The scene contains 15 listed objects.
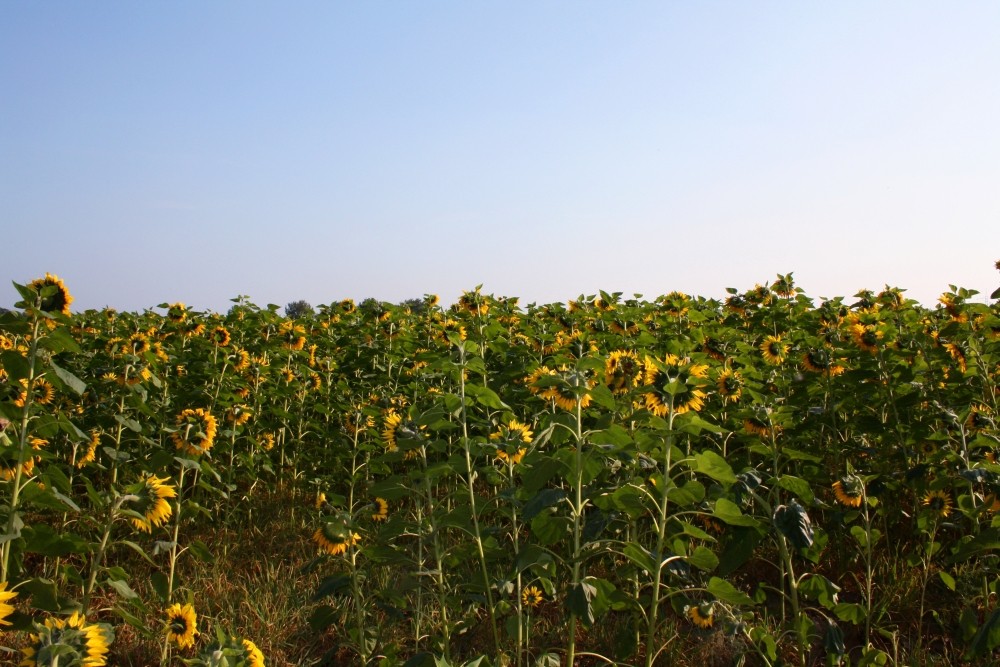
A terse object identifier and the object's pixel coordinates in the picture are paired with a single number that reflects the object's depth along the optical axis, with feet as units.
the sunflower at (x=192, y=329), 18.66
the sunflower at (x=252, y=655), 6.77
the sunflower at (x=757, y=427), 12.07
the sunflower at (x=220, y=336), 17.22
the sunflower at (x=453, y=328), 16.60
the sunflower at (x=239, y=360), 17.60
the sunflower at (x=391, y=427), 10.63
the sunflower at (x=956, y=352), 15.12
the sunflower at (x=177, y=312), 19.11
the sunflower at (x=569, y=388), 8.45
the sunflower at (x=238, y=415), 16.14
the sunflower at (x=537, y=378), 11.25
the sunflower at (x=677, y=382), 8.60
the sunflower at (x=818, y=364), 14.49
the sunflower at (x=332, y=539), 8.81
